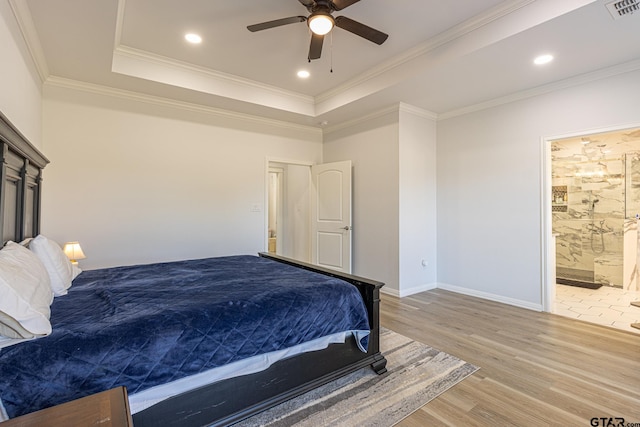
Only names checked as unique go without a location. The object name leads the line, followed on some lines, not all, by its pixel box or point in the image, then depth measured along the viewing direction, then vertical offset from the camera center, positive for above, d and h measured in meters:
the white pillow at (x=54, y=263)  1.99 -0.32
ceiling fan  2.25 +1.44
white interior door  4.88 -0.01
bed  1.36 -0.62
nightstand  0.82 -0.55
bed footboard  1.54 -0.99
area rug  1.82 -1.18
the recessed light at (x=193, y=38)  2.97 +1.71
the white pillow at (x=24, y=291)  1.25 -0.34
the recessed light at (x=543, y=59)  2.90 +1.47
